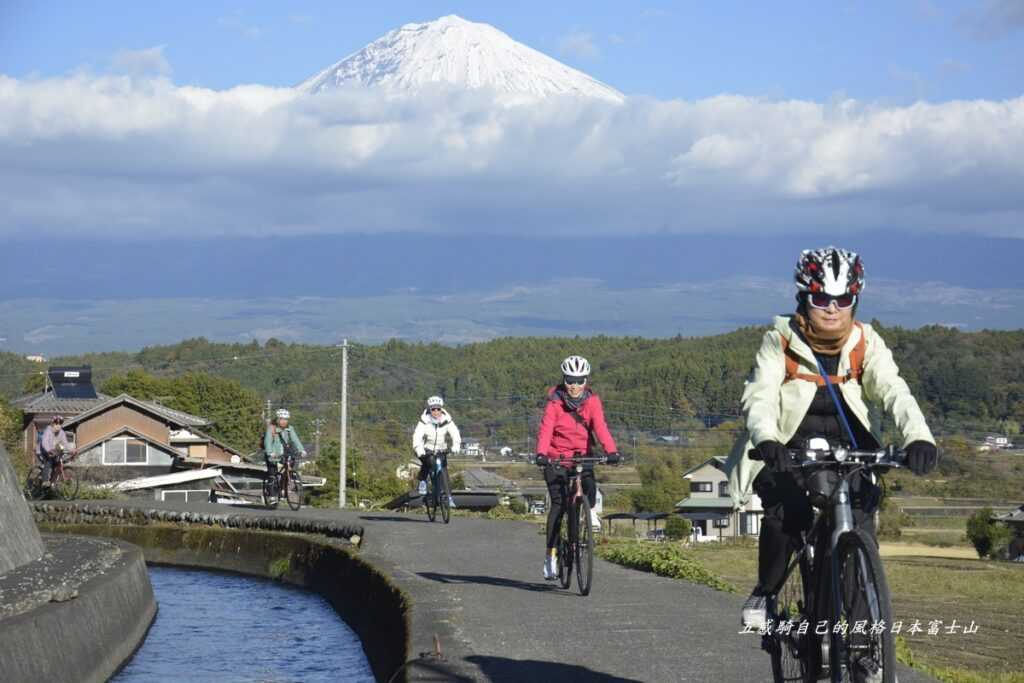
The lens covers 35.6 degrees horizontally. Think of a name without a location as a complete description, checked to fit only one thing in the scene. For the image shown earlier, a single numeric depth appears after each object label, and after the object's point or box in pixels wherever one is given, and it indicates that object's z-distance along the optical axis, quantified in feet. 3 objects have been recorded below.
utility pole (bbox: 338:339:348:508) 148.36
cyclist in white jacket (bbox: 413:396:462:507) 73.51
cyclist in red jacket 44.47
